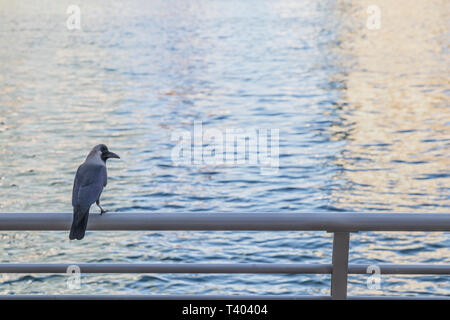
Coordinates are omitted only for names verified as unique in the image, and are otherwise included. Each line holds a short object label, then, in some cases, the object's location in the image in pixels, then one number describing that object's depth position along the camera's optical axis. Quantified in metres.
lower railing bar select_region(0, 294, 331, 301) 4.67
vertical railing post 4.87
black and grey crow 4.91
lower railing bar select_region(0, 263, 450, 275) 4.83
